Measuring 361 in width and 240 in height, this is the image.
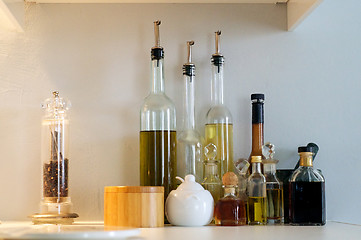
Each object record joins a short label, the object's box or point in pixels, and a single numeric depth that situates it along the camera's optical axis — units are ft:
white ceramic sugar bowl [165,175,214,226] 4.50
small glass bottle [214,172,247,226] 4.53
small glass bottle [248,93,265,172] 4.95
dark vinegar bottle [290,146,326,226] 4.58
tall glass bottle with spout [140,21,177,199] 4.77
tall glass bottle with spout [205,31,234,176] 4.92
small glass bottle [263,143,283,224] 4.68
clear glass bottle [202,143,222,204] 4.78
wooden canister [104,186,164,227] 4.42
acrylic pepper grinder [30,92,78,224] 4.69
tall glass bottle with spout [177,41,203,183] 4.94
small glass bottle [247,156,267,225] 4.64
